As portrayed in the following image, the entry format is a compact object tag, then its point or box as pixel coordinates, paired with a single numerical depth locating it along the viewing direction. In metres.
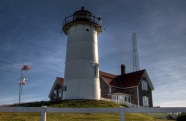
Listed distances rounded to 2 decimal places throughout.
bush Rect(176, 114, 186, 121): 15.09
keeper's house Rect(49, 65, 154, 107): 38.53
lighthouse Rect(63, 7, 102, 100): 28.50
